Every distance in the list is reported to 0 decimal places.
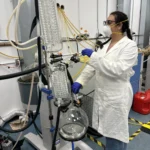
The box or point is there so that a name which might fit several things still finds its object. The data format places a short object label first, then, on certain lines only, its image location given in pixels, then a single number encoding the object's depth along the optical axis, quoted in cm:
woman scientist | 123
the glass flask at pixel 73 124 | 107
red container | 245
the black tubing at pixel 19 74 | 124
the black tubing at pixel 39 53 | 103
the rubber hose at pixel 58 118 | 105
